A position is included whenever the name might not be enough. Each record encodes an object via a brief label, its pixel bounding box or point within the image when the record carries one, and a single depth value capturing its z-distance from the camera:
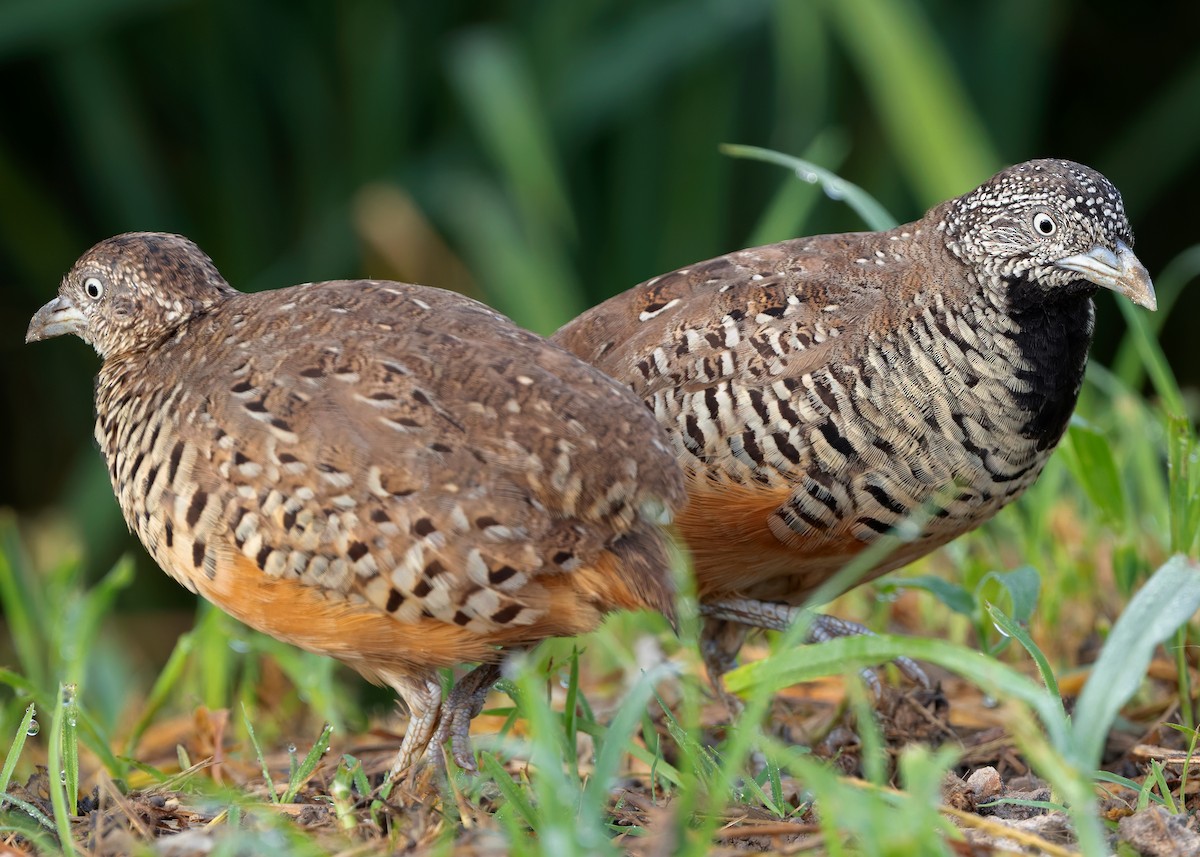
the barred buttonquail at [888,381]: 7.62
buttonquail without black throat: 6.14
